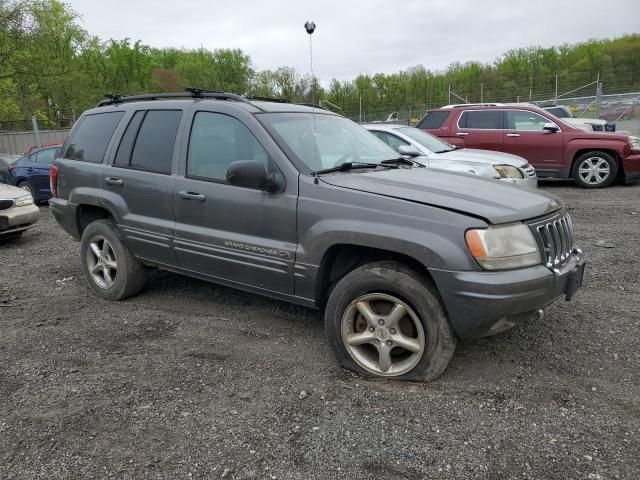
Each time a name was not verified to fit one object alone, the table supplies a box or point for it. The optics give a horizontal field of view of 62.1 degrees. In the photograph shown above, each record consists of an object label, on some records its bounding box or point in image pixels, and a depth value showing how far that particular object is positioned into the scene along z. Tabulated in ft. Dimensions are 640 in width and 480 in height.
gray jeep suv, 10.05
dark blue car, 40.37
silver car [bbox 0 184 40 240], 25.90
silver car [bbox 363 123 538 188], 25.53
